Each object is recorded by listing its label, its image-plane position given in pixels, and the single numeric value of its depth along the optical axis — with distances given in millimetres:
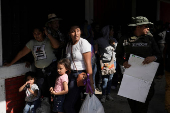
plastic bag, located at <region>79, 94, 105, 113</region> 3178
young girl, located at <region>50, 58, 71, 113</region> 3172
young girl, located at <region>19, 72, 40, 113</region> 3547
